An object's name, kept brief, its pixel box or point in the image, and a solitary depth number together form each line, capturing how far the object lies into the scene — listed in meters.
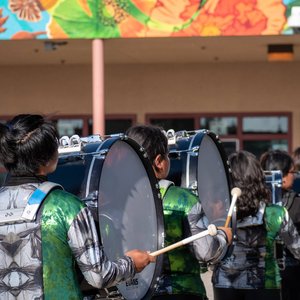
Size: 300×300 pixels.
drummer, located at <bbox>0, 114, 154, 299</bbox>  4.75
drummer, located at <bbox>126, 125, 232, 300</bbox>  6.12
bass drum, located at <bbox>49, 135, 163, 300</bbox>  5.35
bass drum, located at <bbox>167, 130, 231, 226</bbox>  6.88
